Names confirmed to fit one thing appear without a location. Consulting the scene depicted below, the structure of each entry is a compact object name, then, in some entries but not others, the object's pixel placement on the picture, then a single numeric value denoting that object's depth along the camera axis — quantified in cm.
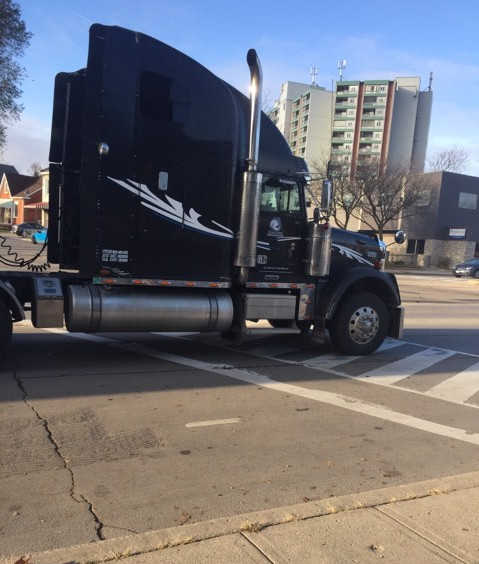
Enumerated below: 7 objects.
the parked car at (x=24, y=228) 3681
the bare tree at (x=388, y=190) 4962
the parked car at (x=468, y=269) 3691
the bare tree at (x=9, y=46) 2528
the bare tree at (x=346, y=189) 5059
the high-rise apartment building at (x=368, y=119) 11062
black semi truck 638
